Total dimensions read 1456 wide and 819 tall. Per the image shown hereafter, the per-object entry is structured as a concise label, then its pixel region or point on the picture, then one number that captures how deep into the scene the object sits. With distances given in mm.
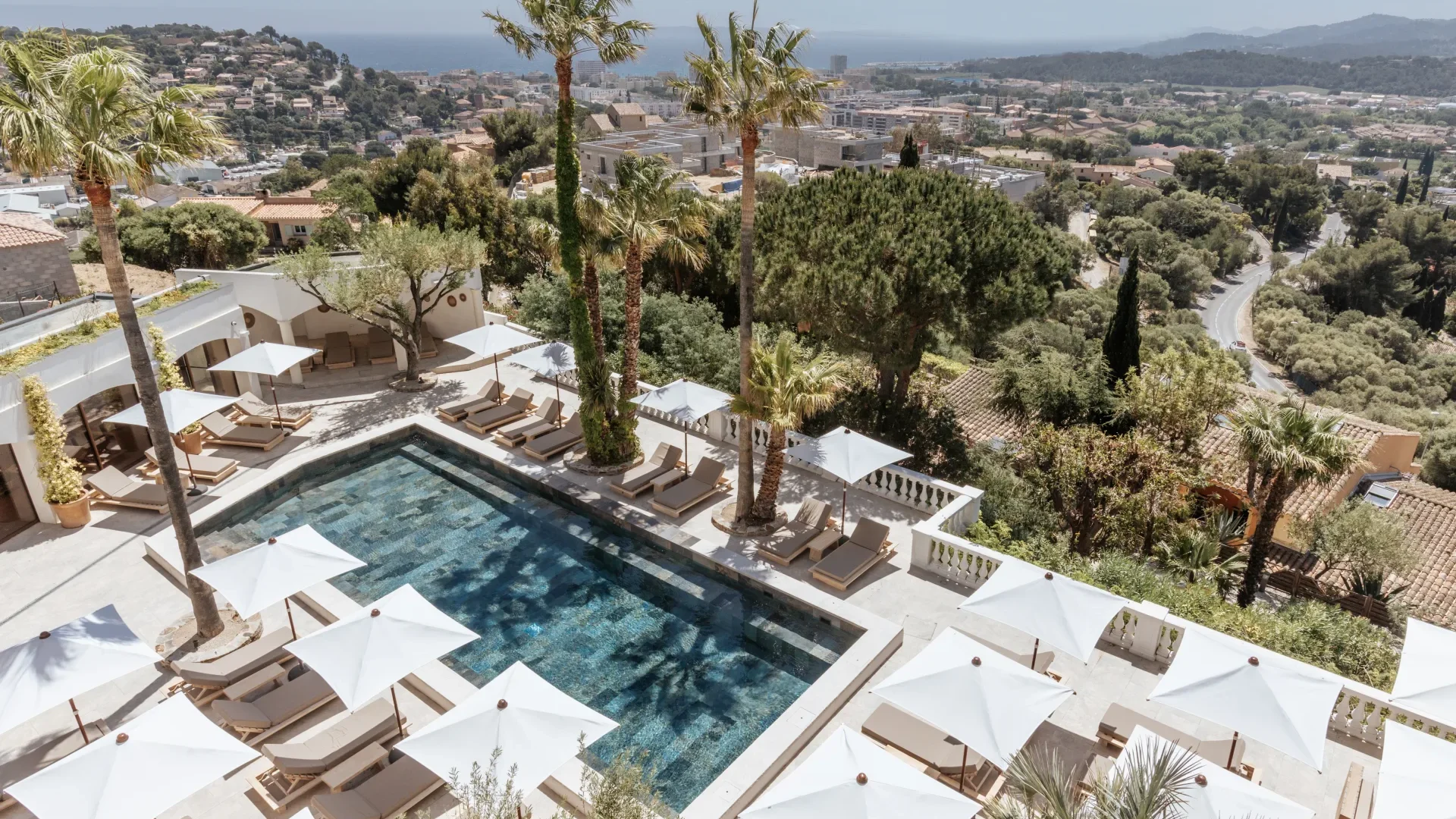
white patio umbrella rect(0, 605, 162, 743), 9516
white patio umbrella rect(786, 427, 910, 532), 14930
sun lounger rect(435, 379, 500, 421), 20891
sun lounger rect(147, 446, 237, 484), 18016
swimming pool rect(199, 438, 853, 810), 11828
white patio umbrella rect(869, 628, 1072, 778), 9109
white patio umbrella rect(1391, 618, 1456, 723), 9484
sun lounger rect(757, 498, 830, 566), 14945
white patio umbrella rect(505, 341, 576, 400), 19828
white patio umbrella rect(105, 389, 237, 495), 17016
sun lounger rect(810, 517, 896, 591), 14258
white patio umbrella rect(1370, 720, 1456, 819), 7914
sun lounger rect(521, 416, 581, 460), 18859
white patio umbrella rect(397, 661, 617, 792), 8633
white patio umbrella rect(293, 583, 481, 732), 9773
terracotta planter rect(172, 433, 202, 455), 18484
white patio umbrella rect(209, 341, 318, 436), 19438
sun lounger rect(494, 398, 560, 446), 19469
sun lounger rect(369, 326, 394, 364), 25188
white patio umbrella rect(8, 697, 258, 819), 8117
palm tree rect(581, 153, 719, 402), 16406
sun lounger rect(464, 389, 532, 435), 20250
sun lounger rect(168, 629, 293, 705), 11406
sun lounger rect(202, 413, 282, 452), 19469
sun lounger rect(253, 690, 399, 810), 9867
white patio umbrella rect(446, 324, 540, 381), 20547
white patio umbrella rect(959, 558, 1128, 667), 10781
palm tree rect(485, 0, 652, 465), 15195
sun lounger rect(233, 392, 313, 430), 20234
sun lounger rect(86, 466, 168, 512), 16812
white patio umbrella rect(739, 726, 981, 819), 8055
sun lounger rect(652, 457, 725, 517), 16578
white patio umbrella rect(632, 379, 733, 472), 17422
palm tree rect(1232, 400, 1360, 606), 14453
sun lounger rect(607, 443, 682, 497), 17297
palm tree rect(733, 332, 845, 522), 14578
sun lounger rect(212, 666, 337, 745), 10828
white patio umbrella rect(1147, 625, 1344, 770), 9008
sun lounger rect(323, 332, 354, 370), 24781
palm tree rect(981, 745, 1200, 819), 6297
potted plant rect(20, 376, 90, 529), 15750
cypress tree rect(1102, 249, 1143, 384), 21188
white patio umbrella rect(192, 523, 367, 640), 11578
